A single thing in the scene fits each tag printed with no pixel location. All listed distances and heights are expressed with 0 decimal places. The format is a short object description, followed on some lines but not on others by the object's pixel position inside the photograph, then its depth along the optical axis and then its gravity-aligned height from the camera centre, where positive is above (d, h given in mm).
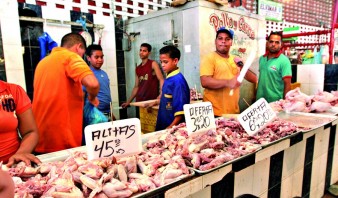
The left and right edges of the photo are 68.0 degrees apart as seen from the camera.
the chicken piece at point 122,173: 1162 -494
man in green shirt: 3727 -125
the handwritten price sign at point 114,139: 1229 -362
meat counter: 1275 -764
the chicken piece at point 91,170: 1112 -461
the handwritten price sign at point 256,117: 1786 -380
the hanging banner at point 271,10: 8062 +1847
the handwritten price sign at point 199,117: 1621 -343
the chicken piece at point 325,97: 2912 -392
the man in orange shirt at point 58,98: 2137 -249
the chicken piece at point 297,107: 2727 -464
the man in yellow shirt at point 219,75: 2998 -114
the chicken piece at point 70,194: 974 -493
